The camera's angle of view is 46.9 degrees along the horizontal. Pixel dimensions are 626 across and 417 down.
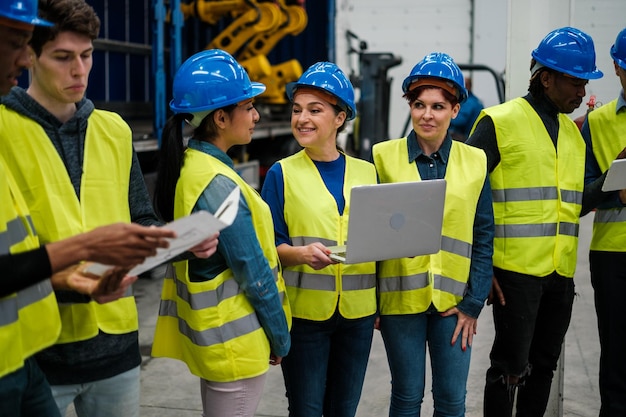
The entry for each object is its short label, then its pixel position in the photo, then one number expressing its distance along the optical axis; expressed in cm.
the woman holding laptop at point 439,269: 228
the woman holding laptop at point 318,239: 216
